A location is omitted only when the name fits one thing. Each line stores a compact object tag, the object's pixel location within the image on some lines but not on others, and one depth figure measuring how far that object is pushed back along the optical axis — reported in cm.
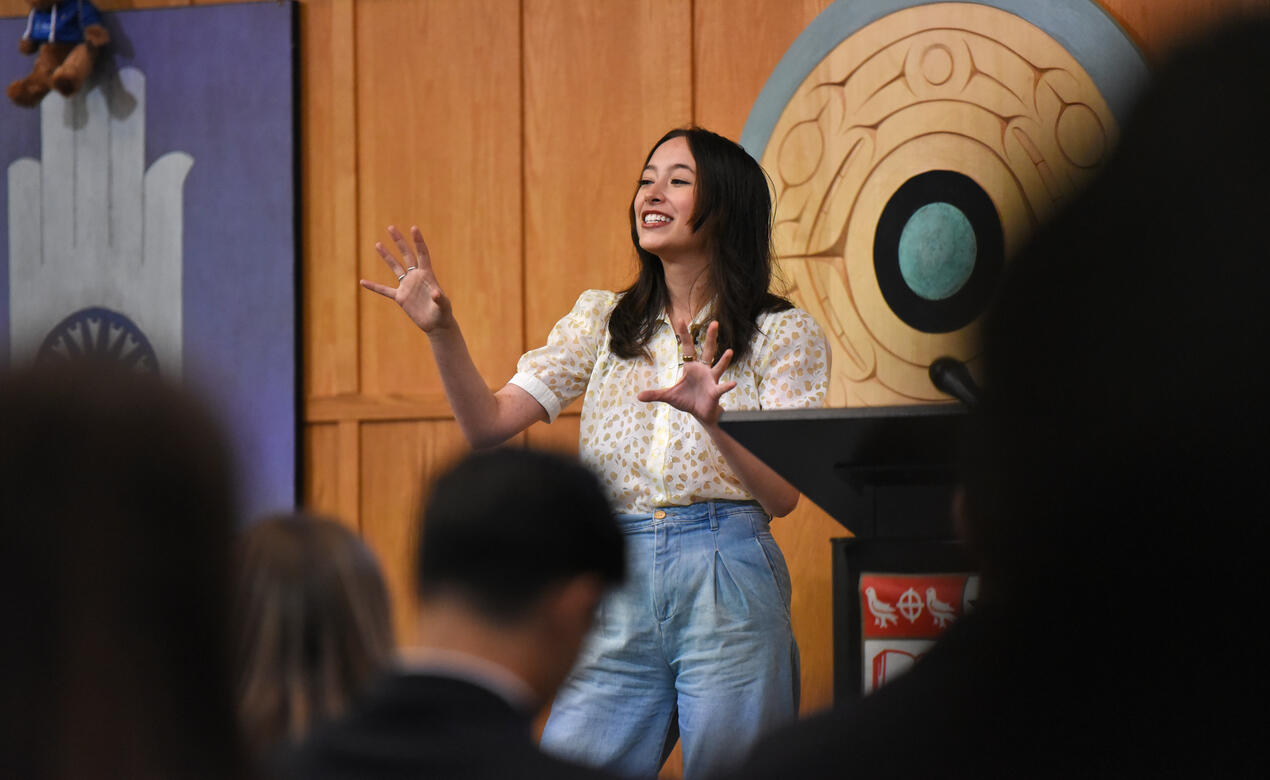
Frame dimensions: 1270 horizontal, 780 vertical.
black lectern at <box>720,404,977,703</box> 898
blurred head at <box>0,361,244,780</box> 314
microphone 705
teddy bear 1248
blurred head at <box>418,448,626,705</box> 650
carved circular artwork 1199
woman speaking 1101
